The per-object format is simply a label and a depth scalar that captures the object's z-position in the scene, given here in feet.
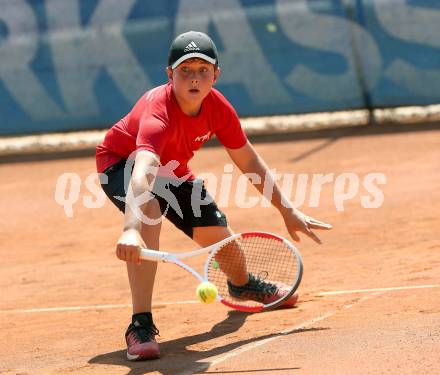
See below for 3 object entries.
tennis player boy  32.55
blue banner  82.69
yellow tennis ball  31.45
